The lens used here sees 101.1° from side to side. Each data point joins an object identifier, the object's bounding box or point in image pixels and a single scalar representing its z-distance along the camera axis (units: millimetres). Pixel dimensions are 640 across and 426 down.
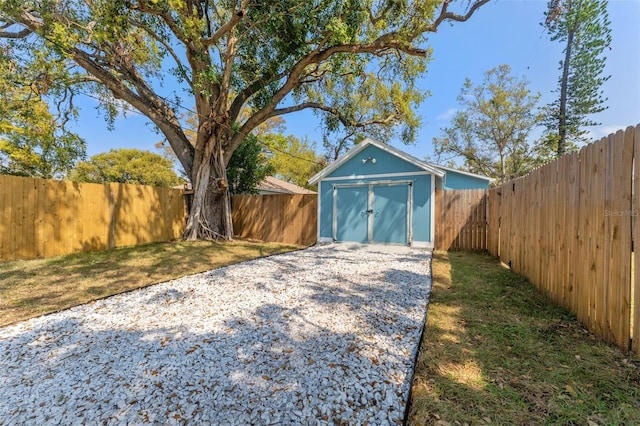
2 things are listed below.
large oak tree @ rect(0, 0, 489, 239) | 6215
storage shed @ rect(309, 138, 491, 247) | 8055
